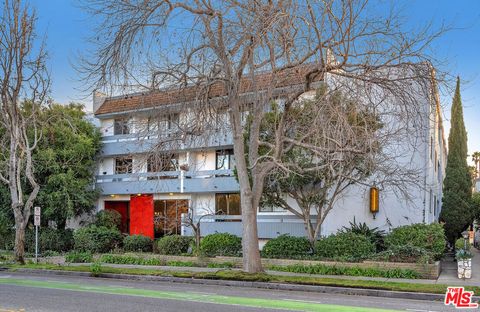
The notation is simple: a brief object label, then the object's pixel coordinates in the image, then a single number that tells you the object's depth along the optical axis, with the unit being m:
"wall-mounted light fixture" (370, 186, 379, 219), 24.42
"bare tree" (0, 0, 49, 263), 24.06
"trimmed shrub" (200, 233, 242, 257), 24.25
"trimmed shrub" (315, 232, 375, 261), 21.06
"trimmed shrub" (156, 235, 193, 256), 26.08
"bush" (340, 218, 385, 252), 22.72
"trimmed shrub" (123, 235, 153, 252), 28.31
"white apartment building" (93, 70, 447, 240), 19.42
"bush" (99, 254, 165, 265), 24.41
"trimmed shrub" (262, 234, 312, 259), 22.69
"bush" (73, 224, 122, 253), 29.52
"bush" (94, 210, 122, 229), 32.88
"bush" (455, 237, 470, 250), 23.35
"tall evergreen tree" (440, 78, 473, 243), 29.75
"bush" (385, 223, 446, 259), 20.33
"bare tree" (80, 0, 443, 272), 15.52
